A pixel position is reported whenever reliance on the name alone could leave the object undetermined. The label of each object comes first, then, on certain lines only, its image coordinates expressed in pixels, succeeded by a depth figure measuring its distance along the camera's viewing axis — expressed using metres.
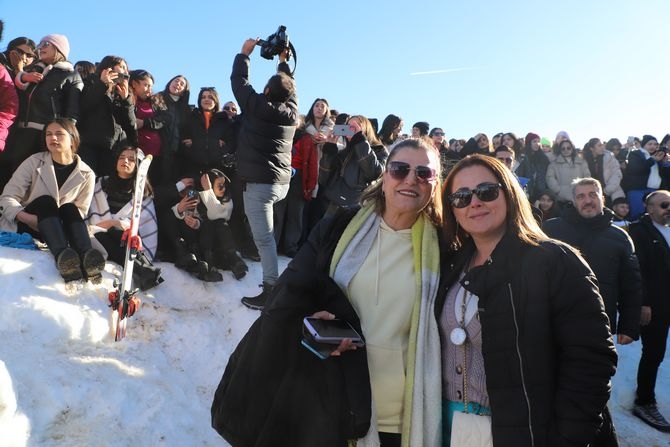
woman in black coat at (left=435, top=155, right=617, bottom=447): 1.78
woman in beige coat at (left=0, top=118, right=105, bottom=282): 4.74
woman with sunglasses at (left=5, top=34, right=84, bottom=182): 5.49
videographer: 5.10
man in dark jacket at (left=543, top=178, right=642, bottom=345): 4.70
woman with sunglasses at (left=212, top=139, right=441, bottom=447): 1.98
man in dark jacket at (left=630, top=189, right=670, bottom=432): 5.50
